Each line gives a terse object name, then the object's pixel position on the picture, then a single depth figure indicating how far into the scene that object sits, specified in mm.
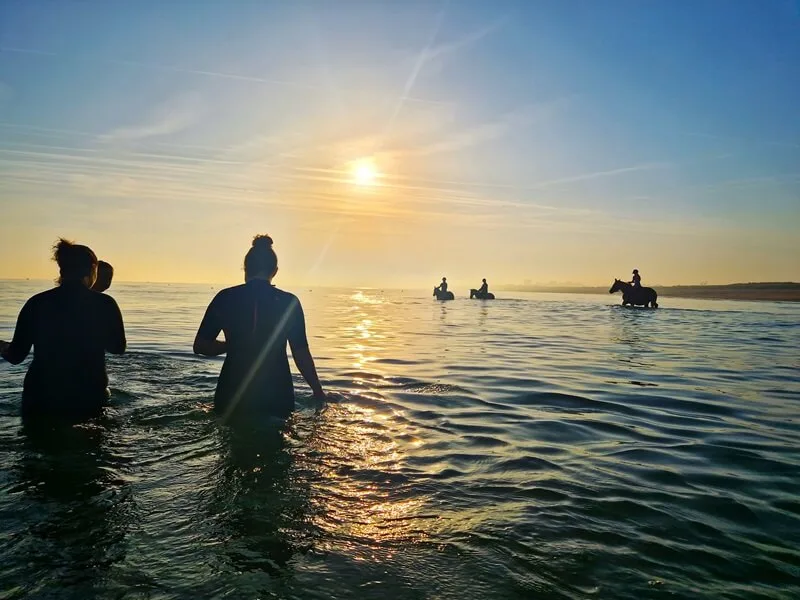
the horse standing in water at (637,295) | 41938
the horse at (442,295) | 58156
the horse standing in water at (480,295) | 59106
